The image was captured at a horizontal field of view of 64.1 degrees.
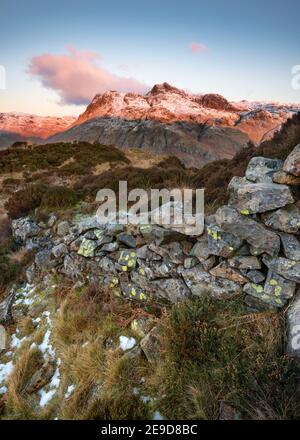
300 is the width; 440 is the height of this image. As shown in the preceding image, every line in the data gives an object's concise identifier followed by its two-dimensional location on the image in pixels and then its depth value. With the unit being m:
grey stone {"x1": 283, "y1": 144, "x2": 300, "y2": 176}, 3.49
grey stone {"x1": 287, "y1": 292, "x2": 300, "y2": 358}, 2.71
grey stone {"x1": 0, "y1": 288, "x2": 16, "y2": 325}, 5.11
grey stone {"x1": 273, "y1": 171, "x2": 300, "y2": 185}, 3.62
